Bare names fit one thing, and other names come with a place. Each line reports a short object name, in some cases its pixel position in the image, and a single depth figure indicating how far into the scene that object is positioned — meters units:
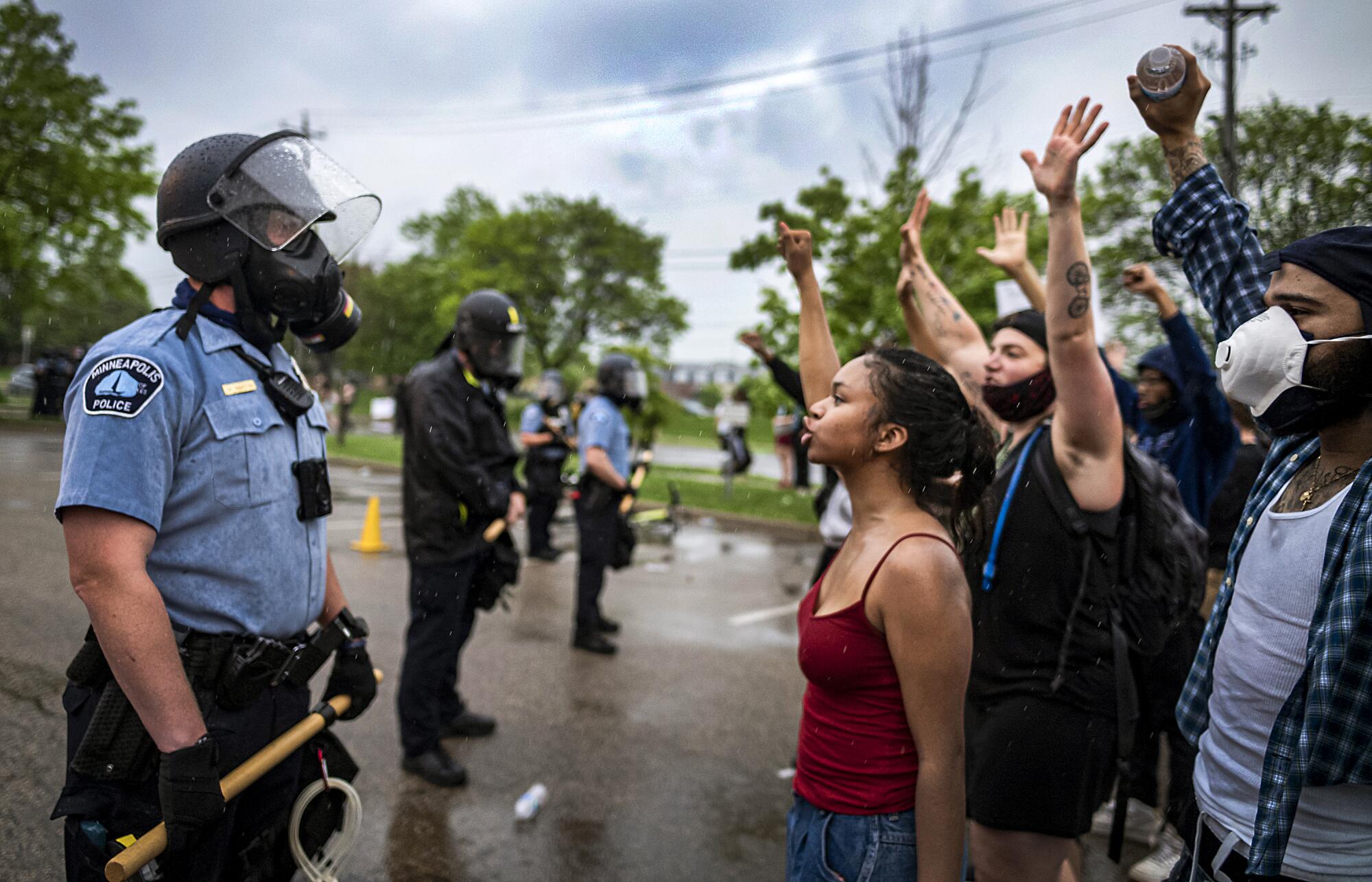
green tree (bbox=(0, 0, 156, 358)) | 9.98
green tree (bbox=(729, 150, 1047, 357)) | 10.91
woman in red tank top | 1.60
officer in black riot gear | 3.74
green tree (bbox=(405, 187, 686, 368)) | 29.08
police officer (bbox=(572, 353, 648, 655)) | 5.78
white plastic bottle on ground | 3.37
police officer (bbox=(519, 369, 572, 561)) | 8.45
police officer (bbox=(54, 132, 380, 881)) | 1.61
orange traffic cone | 8.70
